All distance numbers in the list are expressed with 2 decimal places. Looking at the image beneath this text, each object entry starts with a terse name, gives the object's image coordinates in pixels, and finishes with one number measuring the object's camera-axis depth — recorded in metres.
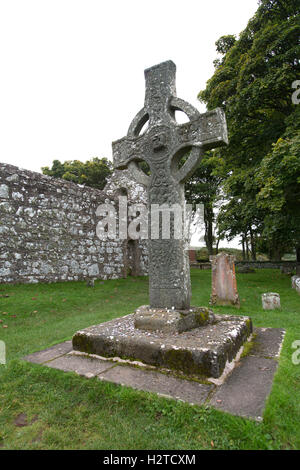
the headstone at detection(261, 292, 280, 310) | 6.33
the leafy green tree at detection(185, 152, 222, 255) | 22.05
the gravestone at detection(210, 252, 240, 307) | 6.88
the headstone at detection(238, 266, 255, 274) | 16.55
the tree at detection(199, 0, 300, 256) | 9.13
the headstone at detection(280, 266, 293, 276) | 14.83
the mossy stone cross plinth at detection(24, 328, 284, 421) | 2.05
